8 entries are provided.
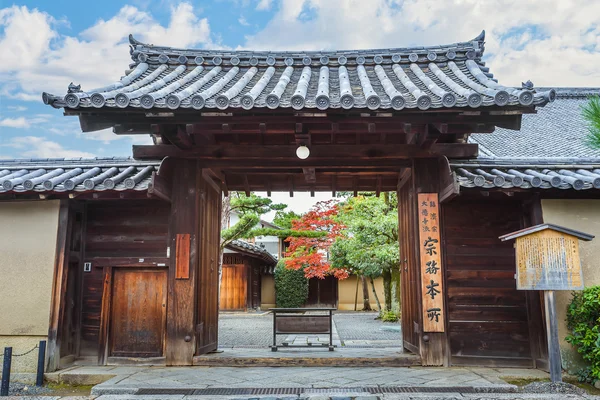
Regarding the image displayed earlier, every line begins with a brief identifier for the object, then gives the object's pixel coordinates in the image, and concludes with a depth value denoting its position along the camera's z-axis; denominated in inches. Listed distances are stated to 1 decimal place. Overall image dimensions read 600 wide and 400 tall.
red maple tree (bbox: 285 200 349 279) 960.3
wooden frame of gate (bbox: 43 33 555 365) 234.7
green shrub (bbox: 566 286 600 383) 233.9
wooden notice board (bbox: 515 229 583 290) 224.4
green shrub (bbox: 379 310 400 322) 718.5
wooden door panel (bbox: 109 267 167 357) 289.7
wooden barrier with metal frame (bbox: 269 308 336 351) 363.9
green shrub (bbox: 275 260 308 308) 1057.5
